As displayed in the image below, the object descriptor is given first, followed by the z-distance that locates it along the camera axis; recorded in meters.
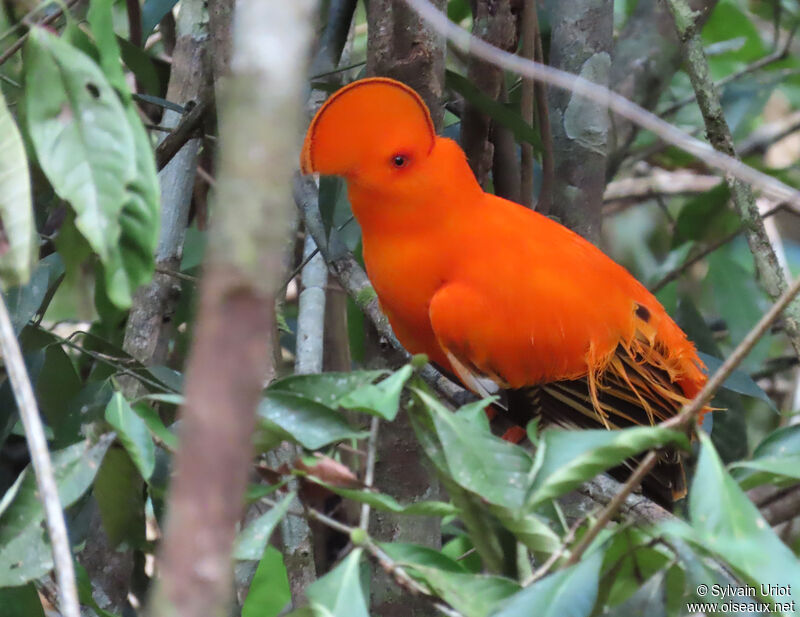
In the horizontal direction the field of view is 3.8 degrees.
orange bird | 5.56
